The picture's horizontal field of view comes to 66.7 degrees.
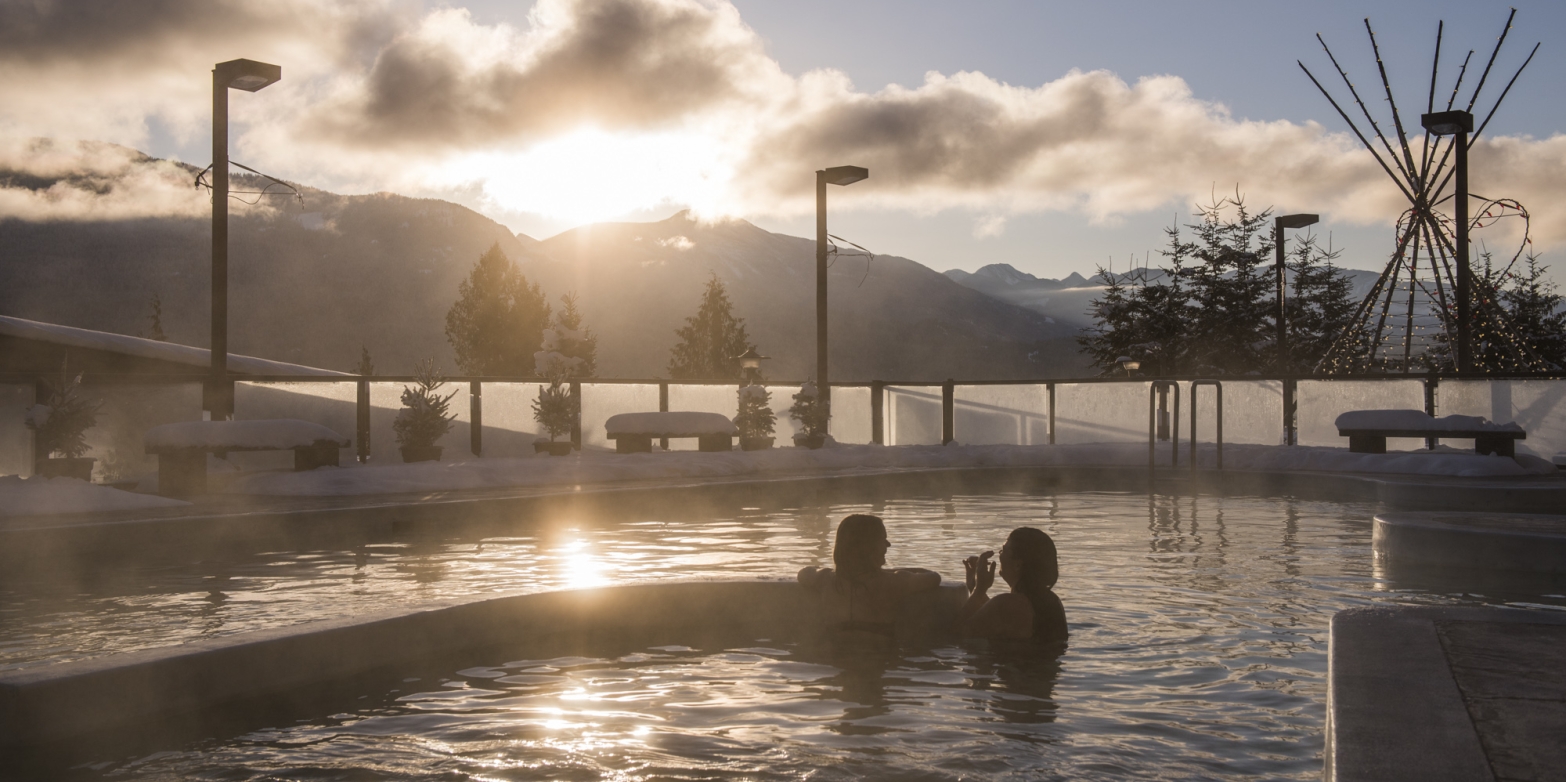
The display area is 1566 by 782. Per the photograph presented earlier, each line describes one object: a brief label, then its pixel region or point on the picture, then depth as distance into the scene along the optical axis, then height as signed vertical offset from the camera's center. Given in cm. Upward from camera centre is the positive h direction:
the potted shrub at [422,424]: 1755 -9
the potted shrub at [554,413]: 1952 +6
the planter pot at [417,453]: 1753 -52
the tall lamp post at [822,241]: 2125 +319
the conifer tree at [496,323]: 9088 +722
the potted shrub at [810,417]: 2149 -5
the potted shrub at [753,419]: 2122 -8
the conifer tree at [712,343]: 9225 +569
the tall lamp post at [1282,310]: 2101 +197
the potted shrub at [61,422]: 1298 -1
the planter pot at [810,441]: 2145 -49
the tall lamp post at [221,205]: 1459 +270
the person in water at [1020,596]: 586 -92
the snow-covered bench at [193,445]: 1360 -29
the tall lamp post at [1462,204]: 1988 +348
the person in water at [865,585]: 593 -87
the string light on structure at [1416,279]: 2302 +263
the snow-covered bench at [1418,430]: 1708 -31
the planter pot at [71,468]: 1295 -53
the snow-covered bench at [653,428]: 1978 -21
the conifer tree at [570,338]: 2719 +229
